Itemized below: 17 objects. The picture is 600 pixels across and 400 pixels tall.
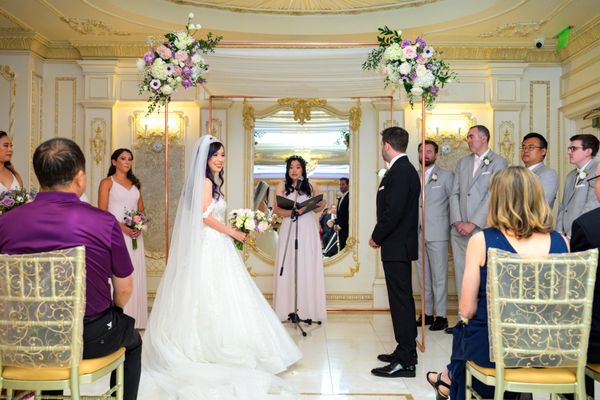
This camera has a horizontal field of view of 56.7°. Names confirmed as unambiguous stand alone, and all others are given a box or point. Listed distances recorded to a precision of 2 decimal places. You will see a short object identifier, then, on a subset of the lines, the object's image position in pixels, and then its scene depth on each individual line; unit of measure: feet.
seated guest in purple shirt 7.72
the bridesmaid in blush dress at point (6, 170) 15.61
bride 12.62
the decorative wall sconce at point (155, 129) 23.23
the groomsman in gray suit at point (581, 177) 15.62
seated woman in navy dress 7.96
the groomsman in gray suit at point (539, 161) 17.58
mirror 23.25
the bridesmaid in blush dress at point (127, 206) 18.45
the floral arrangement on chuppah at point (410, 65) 14.75
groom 13.57
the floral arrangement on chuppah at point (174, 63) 14.85
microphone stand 19.12
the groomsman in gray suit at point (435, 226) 20.24
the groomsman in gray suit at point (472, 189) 18.80
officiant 20.03
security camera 20.56
